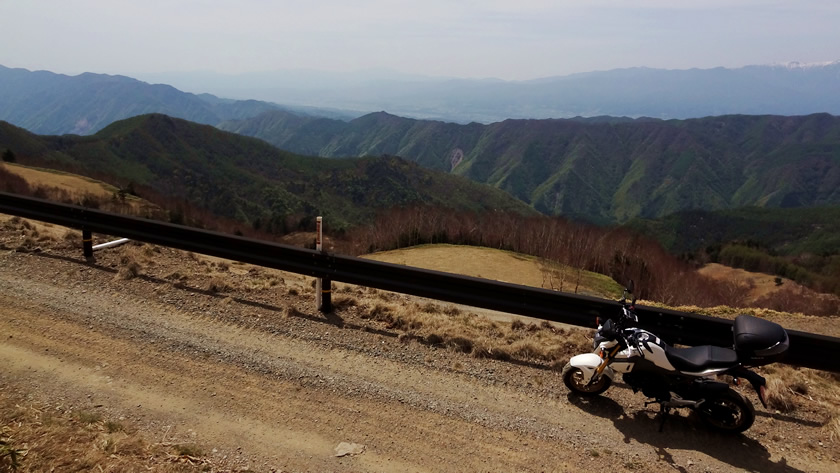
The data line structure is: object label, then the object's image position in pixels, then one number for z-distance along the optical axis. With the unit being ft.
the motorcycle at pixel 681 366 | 15.44
